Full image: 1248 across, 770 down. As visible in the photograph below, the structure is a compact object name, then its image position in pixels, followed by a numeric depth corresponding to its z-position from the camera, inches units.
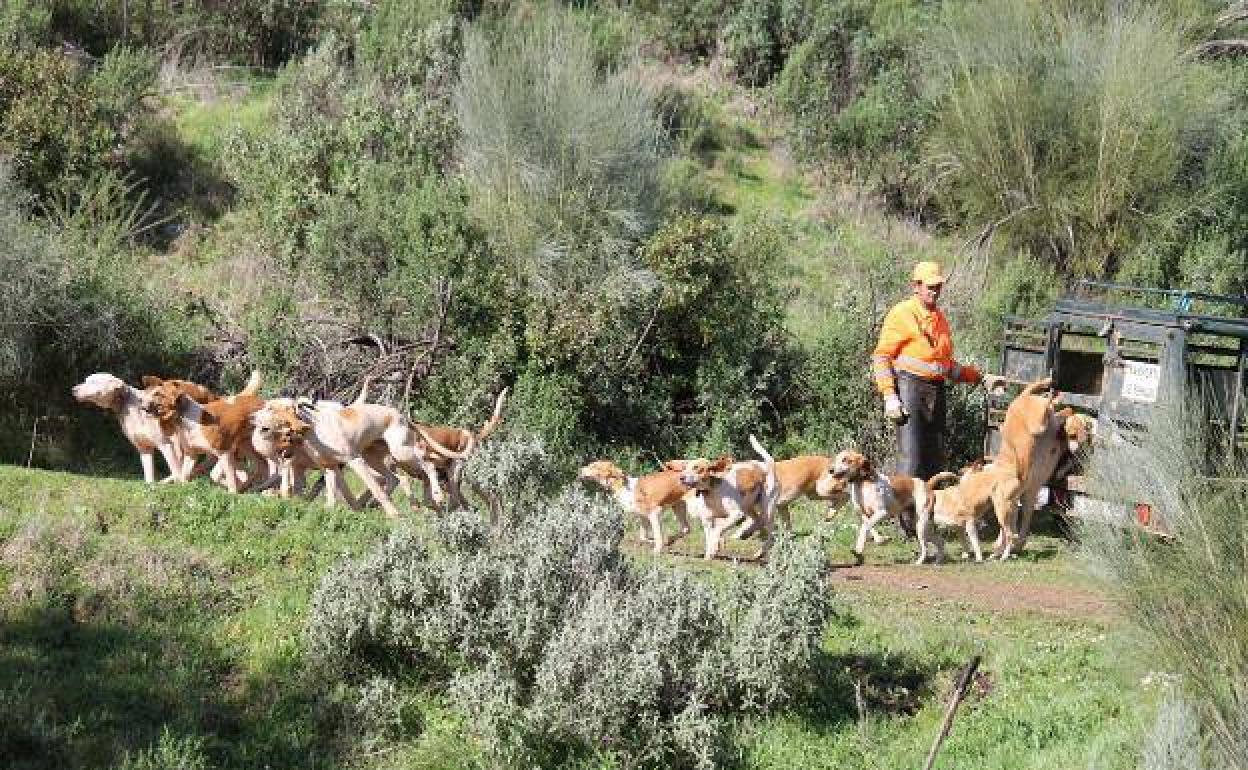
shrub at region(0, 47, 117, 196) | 867.4
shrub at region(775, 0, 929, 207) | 1076.5
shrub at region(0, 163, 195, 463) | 695.7
